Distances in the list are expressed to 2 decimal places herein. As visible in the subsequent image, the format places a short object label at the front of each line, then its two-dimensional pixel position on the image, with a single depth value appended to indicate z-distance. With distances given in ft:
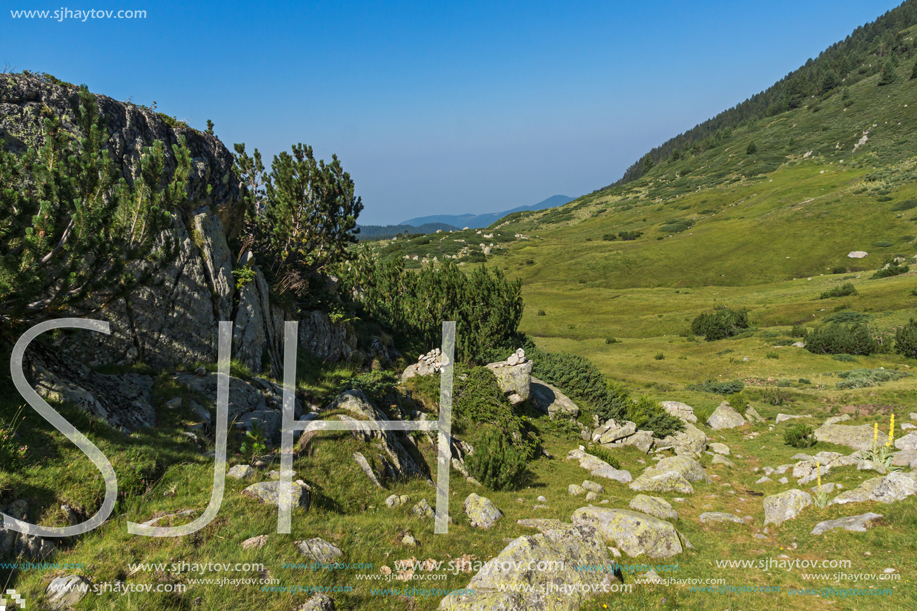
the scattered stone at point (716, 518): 42.96
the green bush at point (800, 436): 66.80
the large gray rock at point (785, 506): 41.83
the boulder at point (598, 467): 57.00
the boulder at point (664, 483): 52.90
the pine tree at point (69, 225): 22.52
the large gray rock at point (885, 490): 37.63
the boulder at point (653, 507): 41.96
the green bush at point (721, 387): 107.14
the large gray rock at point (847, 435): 62.83
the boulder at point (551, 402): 79.43
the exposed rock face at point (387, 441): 39.27
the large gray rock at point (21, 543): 16.71
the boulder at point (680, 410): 86.28
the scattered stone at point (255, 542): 21.30
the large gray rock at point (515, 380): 73.46
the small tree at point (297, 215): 60.34
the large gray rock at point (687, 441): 70.69
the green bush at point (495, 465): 47.67
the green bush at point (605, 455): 65.10
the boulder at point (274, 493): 25.22
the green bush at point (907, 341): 119.24
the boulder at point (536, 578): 22.08
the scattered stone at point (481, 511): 35.44
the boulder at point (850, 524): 35.60
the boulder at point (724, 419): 84.17
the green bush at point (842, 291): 188.75
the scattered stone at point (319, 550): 22.35
